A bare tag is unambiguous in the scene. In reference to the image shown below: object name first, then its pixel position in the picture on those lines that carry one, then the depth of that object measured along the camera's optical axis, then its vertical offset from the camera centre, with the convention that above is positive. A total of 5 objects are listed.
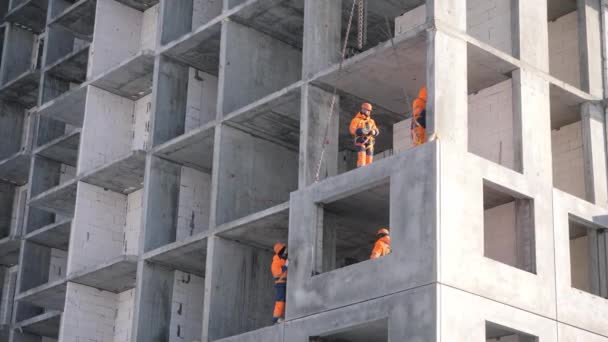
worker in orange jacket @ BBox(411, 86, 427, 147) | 28.83 +10.89
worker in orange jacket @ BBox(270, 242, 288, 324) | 30.17 +7.82
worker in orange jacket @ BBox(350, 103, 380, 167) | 29.87 +10.93
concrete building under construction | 27.44 +11.34
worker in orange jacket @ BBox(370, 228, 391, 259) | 28.36 +8.09
